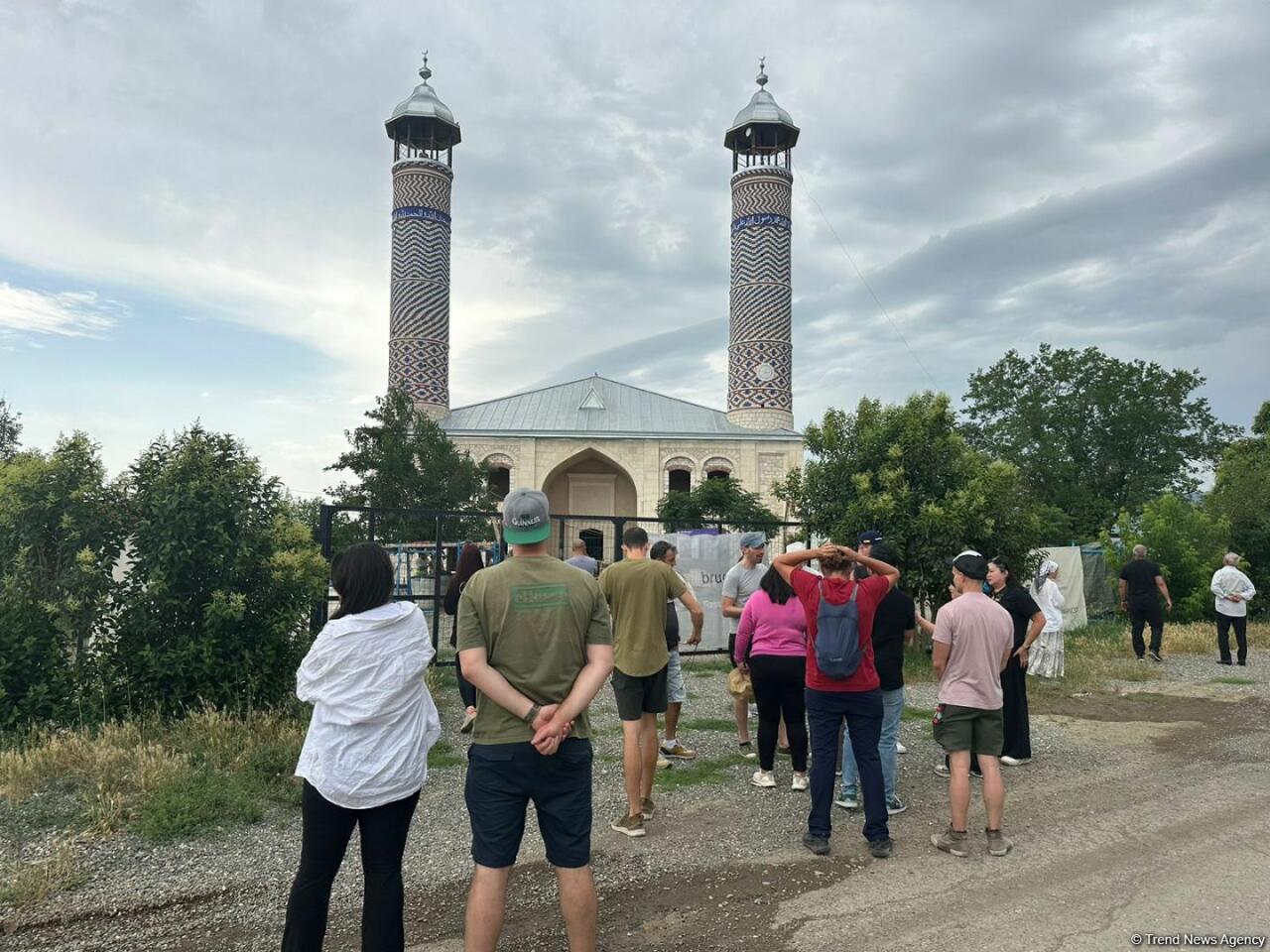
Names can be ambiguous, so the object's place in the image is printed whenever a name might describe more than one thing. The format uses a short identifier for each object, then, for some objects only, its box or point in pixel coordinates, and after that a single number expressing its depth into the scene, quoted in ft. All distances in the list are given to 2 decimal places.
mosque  109.09
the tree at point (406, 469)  71.26
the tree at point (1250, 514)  56.80
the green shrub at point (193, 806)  14.60
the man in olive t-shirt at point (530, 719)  8.84
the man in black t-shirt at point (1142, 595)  35.68
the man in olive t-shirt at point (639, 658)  14.73
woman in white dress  31.14
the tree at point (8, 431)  82.64
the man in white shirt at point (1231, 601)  35.60
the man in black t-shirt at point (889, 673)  15.61
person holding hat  19.77
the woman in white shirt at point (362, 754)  8.69
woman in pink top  15.96
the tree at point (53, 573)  18.93
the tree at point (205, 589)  19.88
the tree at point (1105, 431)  110.22
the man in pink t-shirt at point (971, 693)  13.76
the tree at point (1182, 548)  50.80
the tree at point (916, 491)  36.17
